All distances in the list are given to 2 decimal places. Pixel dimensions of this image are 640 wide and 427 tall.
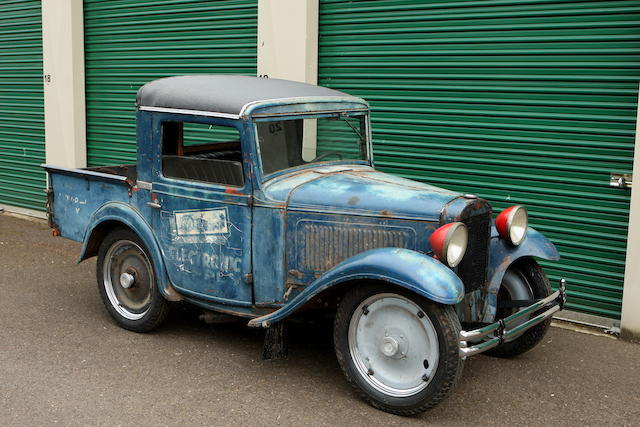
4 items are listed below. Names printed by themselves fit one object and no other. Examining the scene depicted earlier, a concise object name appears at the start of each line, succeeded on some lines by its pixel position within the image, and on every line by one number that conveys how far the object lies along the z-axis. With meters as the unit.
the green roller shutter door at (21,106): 10.77
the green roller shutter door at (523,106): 6.04
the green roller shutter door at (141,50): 8.39
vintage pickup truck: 4.37
